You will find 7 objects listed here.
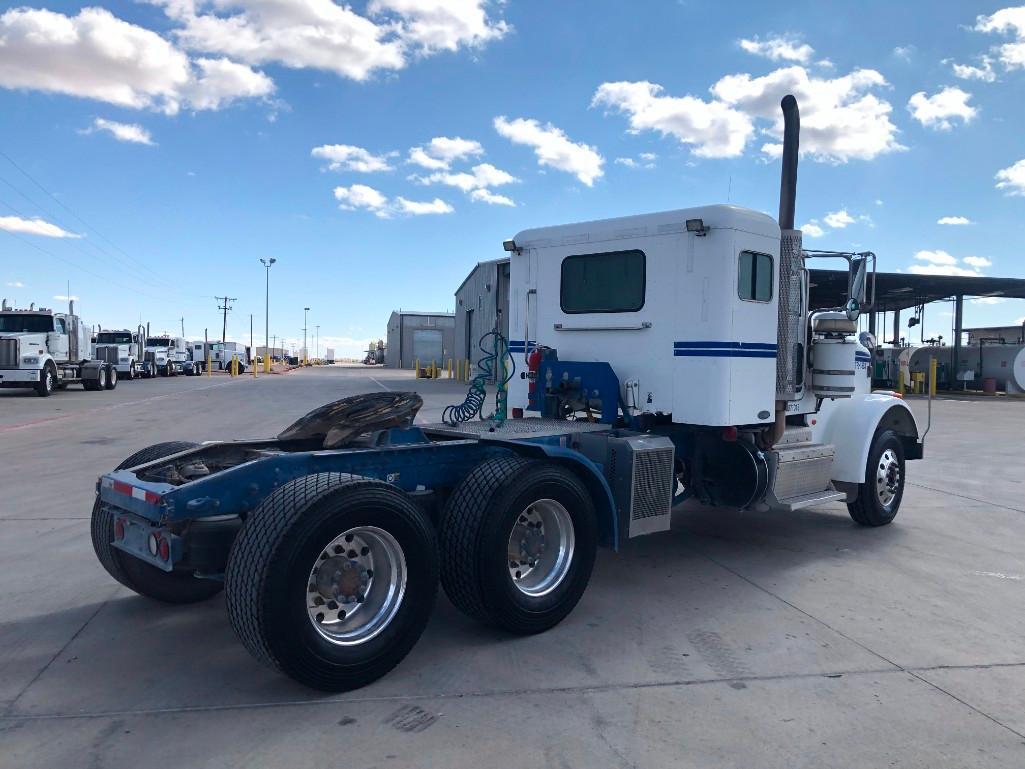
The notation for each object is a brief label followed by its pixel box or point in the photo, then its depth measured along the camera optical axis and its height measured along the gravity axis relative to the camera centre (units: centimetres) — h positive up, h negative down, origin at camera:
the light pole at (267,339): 5831 +124
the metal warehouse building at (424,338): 7869 +190
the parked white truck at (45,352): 2355 -7
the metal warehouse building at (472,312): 3717 +240
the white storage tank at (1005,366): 3431 +6
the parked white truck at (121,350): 3444 +2
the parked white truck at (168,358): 4362 -36
